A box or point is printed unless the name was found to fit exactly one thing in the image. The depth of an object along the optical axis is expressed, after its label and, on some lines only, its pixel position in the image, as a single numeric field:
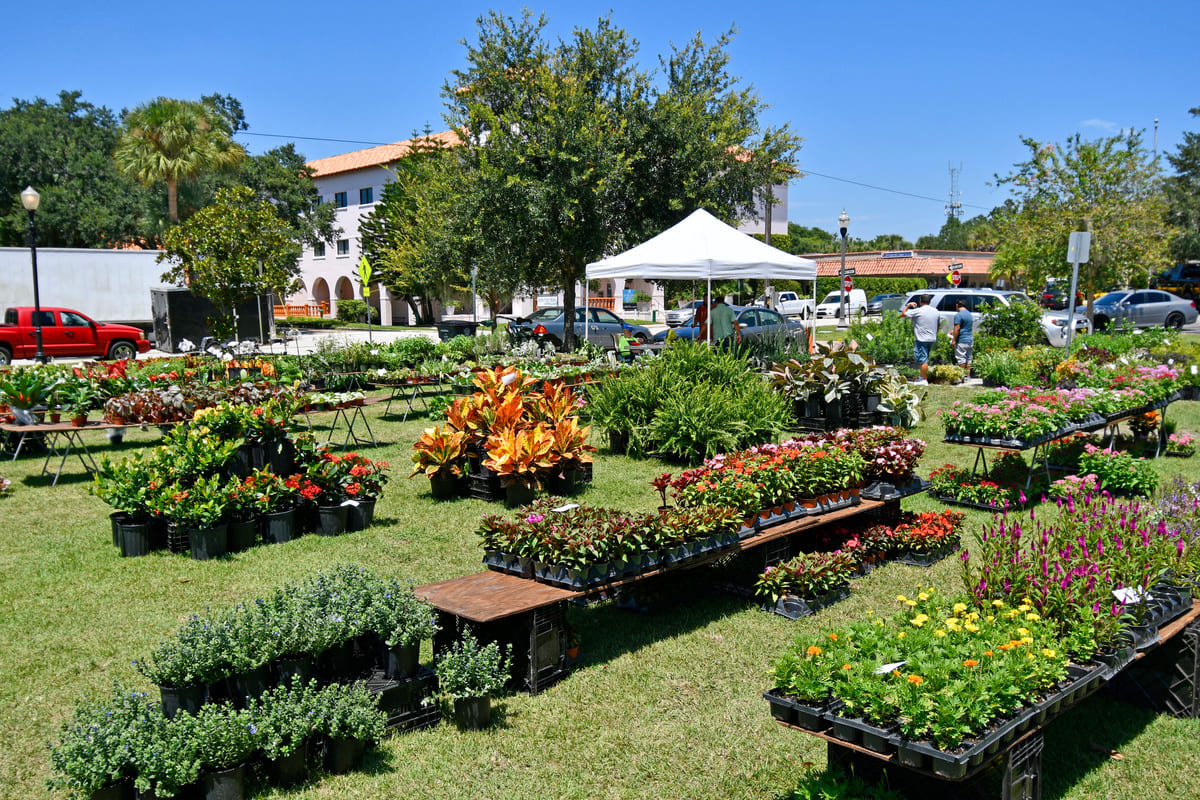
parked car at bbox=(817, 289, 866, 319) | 42.65
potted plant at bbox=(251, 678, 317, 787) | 3.29
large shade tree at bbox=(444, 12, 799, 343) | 18.08
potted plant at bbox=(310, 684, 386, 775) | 3.45
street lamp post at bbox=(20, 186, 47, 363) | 16.39
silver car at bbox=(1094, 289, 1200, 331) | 29.91
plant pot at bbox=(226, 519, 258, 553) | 6.46
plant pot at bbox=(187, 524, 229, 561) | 6.25
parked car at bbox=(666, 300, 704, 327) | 38.28
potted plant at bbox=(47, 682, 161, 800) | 2.98
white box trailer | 24.34
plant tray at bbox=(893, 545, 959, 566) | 6.25
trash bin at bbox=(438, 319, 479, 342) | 23.16
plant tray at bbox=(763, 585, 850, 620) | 5.25
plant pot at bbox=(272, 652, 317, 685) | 3.61
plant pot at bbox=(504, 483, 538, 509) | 7.77
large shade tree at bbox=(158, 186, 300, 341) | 16.88
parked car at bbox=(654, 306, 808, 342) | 18.06
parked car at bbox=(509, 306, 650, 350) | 22.45
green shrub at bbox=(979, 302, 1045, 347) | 17.33
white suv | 21.09
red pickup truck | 21.16
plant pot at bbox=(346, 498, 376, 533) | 7.07
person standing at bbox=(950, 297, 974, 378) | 16.67
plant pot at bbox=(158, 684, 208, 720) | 3.46
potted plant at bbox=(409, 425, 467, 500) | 8.03
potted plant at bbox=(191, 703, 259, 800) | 3.11
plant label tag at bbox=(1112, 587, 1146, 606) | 3.61
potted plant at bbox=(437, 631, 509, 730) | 3.84
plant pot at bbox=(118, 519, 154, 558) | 6.36
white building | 47.03
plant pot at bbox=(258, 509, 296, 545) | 6.69
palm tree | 32.78
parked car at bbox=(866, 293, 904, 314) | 42.28
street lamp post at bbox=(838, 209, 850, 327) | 26.69
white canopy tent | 12.77
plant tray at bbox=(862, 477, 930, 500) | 6.43
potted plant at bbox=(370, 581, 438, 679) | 3.81
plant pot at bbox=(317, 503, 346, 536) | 6.94
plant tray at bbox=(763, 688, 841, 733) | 2.98
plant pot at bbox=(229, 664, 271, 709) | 3.53
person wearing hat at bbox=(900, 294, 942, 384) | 16.36
